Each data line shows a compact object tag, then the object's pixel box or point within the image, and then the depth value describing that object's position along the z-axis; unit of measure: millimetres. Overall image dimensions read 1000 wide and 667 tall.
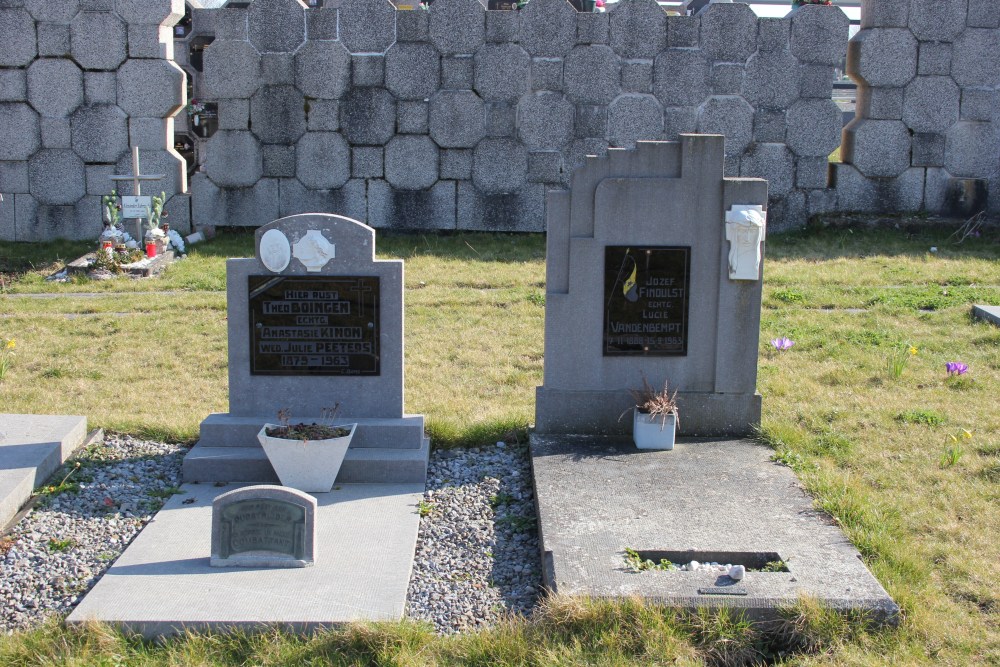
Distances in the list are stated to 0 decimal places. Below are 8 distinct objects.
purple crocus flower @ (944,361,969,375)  6680
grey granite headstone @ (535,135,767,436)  5750
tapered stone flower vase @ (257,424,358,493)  5145
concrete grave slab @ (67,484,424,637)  3910
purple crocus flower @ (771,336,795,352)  6934
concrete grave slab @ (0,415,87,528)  4930
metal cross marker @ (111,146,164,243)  10578
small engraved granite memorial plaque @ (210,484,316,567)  4340
